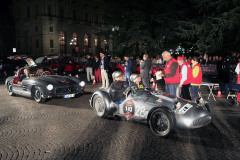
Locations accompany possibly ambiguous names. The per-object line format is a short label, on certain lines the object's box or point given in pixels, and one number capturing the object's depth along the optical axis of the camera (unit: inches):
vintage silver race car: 157.6
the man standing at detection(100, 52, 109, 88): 387.9
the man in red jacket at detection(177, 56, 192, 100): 217.5
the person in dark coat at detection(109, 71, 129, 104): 196.0
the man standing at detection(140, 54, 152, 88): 320.0
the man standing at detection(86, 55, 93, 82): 473.0
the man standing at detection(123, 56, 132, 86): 381.9
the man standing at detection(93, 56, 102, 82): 455.3
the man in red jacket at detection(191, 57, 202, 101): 243.1
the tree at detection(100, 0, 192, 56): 880.5
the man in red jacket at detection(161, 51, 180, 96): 213.2
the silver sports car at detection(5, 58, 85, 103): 280.9
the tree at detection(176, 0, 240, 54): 653.7
